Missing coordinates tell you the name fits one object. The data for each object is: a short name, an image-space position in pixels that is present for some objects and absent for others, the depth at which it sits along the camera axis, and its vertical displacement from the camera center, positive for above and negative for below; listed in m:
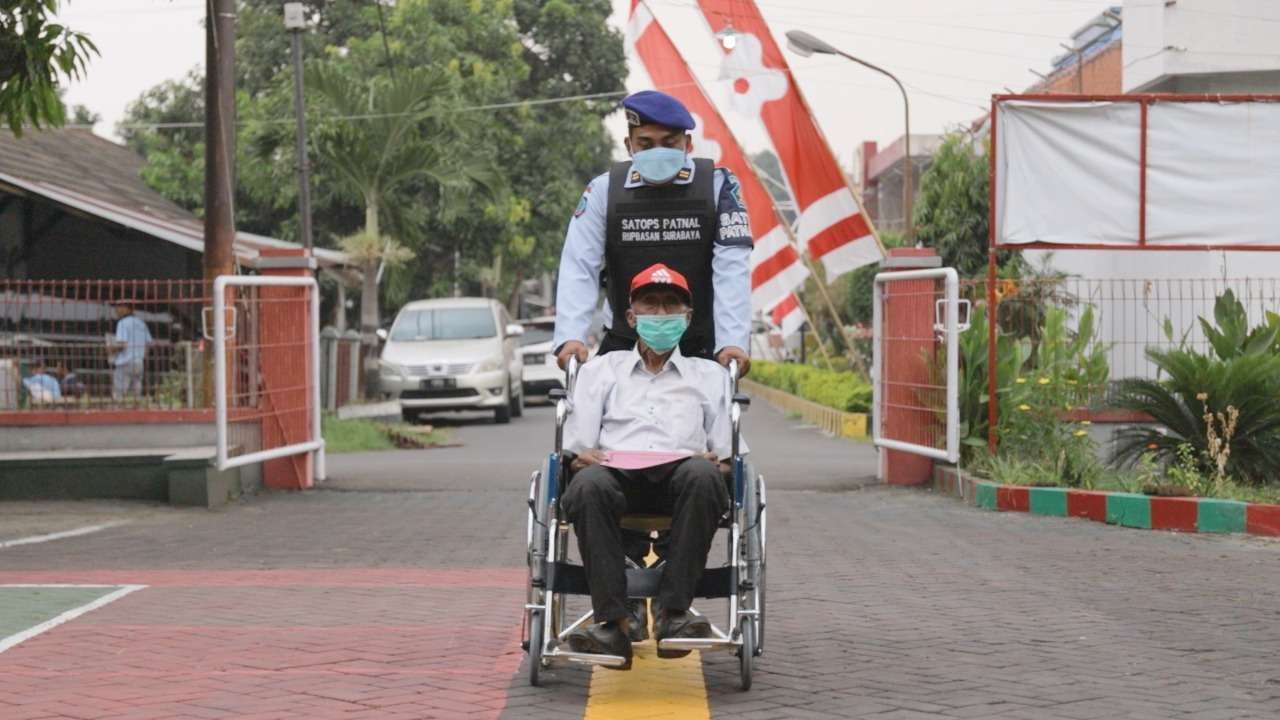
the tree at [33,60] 10.95 +1.70
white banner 12.52 +1.14
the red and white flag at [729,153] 25.61 +2.66
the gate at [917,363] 12.70 -0.15
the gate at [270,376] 12.69 -0.21
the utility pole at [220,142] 16.23 +1.79
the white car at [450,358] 26.45 -0.19
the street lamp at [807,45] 30.56 +4.91
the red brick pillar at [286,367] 13.48 -0.16
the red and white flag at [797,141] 22.81 +2.58
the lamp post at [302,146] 28.92 +3.11
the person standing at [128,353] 13.13 -0.04
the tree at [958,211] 28.81 +2.05
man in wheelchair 5.73 -0.36
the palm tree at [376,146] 31.84 +3.45
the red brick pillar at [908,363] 13.43 -0.15
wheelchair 5.79 -0.72
